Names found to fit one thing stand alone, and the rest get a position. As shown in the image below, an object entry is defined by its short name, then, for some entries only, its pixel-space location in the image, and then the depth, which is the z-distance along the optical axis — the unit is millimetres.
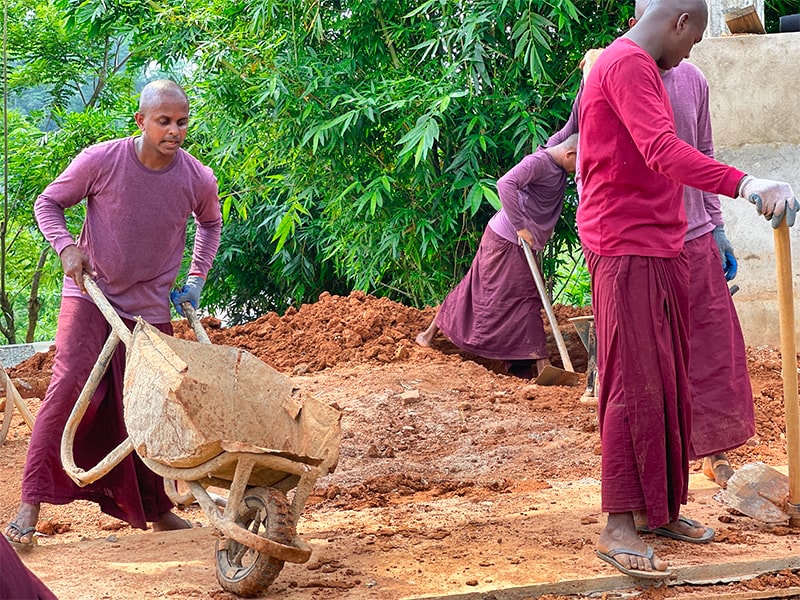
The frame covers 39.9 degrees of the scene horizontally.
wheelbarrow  3301
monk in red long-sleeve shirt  3441
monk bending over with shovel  7074
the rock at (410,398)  6621
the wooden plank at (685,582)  3369
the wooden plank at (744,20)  7215
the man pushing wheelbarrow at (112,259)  4129
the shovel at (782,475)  3461
